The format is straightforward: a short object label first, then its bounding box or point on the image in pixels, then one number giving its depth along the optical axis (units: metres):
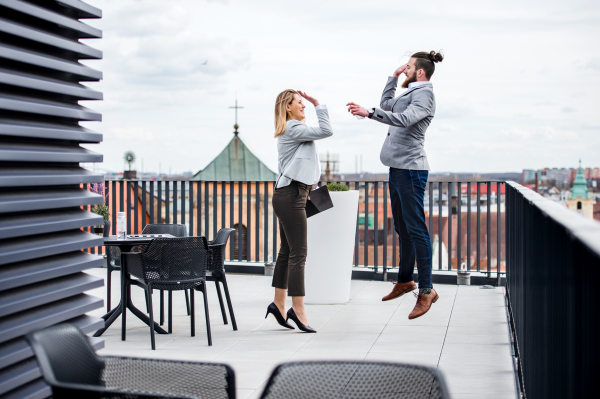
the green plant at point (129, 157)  75.50
